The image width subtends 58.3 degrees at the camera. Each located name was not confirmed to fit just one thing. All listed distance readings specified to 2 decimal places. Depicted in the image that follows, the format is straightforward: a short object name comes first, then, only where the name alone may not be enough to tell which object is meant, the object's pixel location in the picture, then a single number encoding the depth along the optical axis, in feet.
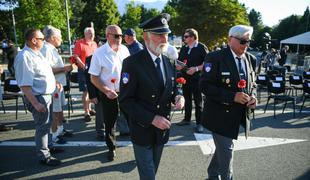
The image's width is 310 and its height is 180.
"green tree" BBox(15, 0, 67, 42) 72.18
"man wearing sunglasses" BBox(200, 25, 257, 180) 10.96
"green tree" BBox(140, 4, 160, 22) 206.32
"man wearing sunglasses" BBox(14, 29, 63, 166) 13.70
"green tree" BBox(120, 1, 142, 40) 150.41
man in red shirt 23.99
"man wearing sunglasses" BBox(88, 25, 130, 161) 15.11
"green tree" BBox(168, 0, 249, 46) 114.83
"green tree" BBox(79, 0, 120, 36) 145.38
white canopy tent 84.74
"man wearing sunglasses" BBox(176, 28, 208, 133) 21.36
